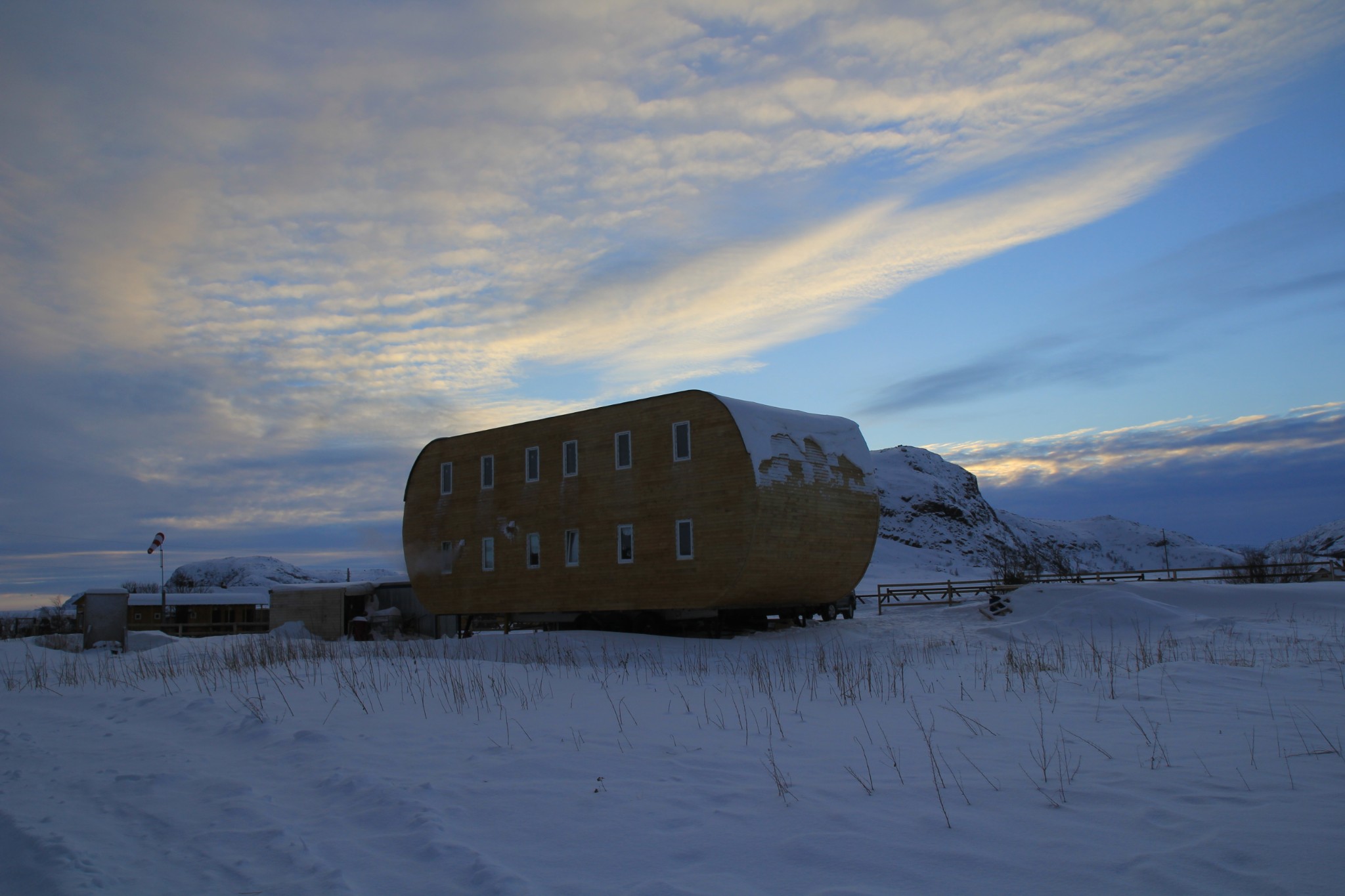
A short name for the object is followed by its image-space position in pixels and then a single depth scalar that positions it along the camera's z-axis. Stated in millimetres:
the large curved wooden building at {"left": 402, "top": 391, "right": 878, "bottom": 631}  24953
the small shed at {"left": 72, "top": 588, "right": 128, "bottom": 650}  31562
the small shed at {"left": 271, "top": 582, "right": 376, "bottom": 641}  35750
